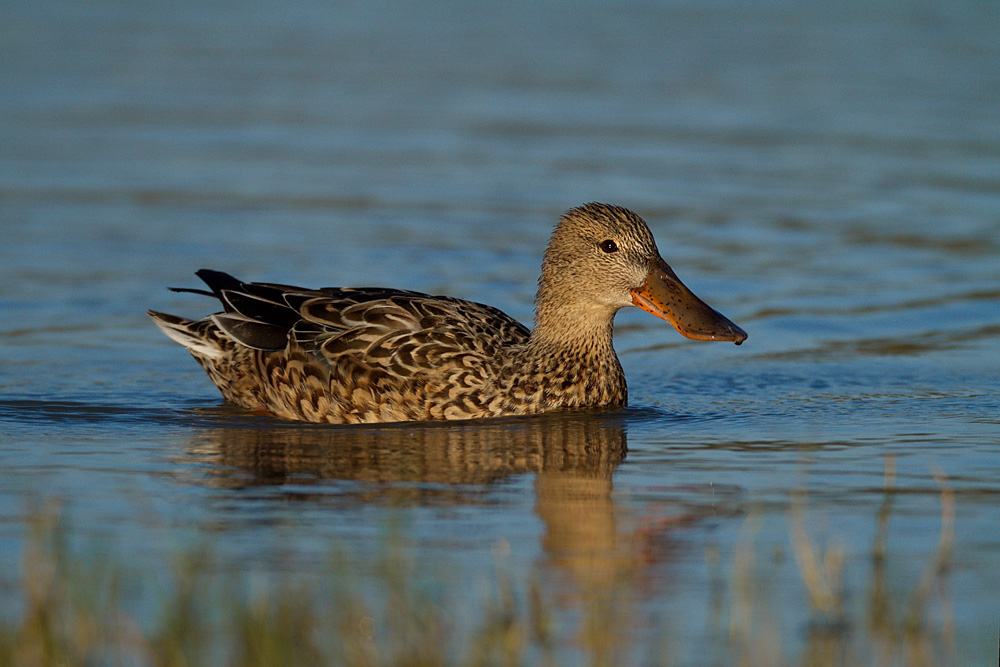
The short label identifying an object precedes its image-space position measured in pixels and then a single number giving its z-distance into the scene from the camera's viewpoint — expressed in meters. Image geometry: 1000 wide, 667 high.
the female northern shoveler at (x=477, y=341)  16.89
